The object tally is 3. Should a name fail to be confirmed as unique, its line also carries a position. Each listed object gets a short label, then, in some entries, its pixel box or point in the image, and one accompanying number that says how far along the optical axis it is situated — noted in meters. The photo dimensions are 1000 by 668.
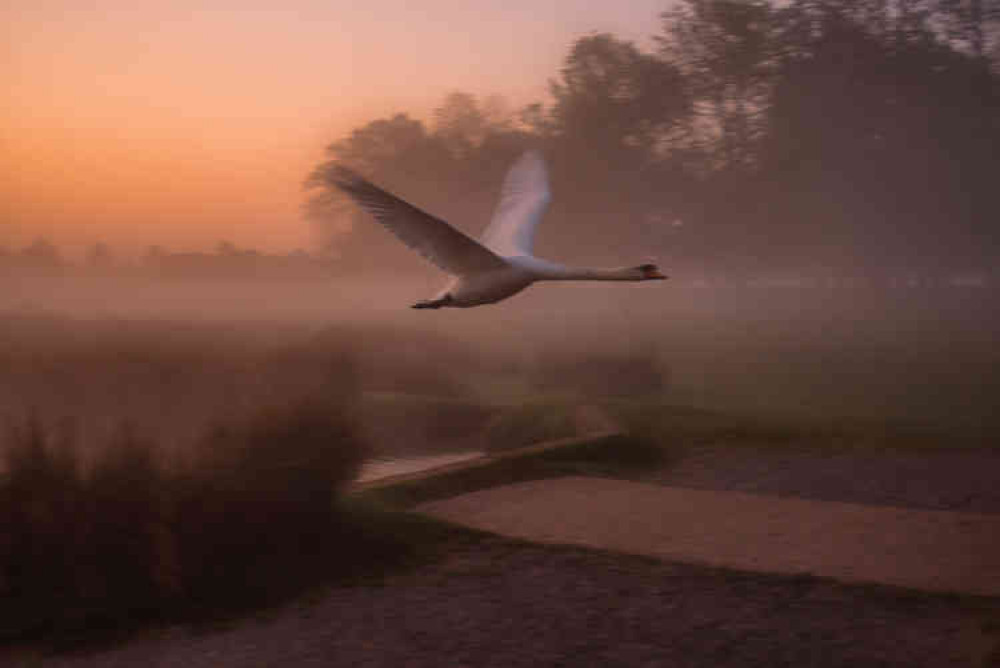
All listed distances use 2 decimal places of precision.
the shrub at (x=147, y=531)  7.26
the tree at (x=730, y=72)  40.19
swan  7.52
